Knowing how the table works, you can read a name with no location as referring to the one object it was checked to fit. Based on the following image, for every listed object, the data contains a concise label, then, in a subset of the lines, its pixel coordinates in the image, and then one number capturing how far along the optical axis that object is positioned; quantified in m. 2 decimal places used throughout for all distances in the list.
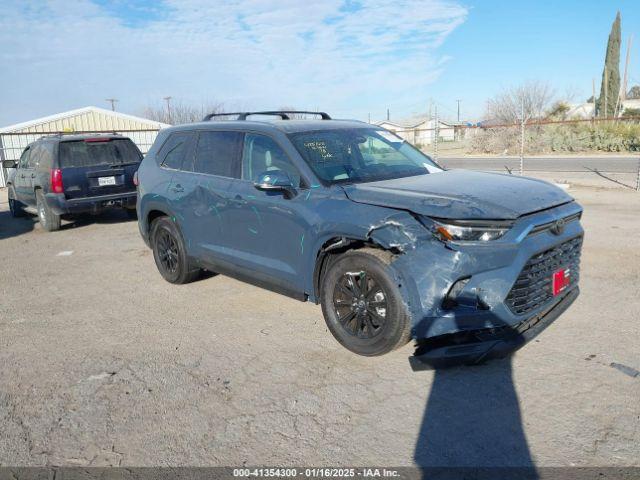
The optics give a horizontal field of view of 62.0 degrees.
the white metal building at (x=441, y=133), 43.97
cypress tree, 44.84
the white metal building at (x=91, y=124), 24.22
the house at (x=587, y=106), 55.75
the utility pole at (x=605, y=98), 38.81
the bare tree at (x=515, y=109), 41.06
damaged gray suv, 3.41
